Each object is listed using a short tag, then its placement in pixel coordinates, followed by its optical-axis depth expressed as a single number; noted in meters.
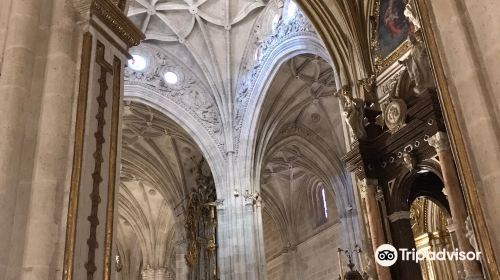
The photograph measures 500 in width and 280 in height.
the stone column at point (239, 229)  15.22
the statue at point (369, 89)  10.16
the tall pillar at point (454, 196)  6.80
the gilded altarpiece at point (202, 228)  17.61
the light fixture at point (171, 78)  17.79
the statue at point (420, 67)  7.93
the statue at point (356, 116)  9.38
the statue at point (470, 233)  5.19
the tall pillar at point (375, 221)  8.22
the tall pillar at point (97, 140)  4.49
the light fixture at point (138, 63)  17.47
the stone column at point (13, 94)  4.09
